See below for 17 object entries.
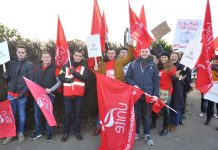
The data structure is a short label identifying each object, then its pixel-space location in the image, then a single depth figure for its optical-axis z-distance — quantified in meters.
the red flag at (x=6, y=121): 3.31
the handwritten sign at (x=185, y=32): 3.83
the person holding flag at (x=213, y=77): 3.98
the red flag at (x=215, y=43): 4.08
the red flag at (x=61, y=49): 3.45
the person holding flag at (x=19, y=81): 3.33
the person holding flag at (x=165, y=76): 3.51
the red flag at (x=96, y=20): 3.88
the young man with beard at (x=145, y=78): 3.17
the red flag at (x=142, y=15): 4.15
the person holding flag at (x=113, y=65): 3.44
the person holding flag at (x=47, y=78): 3.35
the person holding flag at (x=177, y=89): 3.69
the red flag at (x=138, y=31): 3.51
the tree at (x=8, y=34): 3.91
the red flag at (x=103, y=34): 3.90
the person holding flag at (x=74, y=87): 3.28
